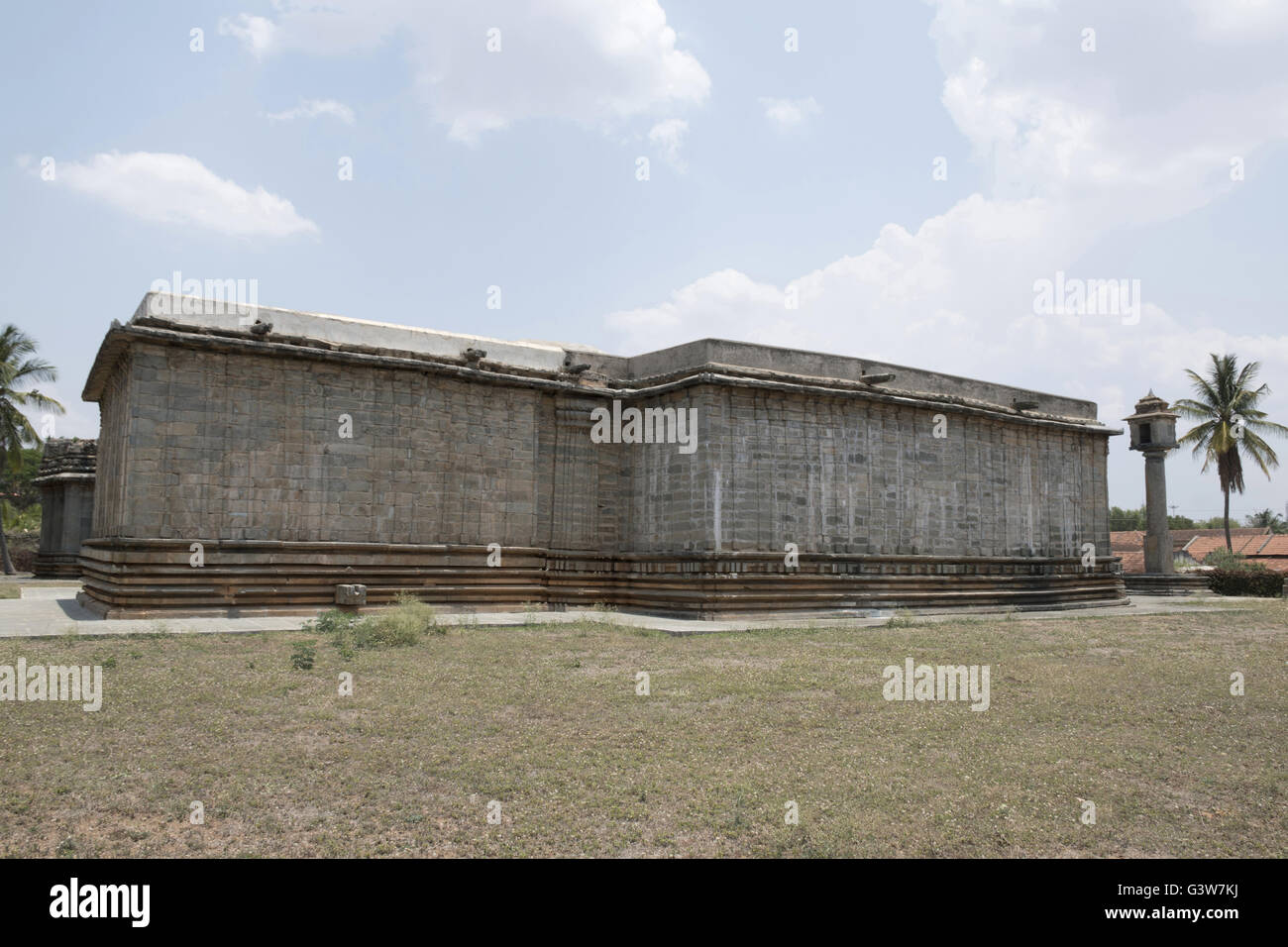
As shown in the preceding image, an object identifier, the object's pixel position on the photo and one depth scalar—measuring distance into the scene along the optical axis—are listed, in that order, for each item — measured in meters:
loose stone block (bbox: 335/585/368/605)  17.45
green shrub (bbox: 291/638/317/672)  11.28
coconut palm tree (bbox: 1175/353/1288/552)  46.97
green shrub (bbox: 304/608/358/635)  14.48
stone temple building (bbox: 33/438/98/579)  33.34
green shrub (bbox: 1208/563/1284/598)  34.25
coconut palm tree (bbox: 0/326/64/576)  41.00
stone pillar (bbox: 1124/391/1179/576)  35.44
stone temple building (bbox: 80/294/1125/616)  16.73
